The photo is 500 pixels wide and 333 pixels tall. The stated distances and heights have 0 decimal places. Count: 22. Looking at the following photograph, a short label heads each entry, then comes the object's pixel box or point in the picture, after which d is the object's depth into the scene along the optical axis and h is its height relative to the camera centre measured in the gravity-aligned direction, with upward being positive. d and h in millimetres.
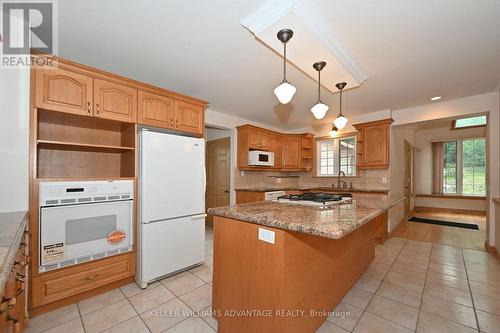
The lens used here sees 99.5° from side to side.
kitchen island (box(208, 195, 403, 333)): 1250 -660
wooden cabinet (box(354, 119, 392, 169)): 3779 +413
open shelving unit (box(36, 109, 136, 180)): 2229 +199
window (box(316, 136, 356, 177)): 4621 +231
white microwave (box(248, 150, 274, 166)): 4164 +177
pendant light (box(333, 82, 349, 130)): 2346 +502
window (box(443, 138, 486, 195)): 6172 -5
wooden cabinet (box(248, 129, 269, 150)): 4239 +554
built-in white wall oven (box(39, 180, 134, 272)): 1817 -518
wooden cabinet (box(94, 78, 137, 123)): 2115 +681
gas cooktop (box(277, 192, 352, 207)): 1855 -311
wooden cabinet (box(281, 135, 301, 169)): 4973 +341
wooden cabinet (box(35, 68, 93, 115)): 1833 +686
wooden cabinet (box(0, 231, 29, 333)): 884 -643
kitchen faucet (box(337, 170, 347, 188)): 4534 -313
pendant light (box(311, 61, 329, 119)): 2016 +571
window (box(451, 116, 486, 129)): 5780 +1233
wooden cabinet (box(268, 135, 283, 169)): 4719 +450
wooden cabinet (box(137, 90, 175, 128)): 2386 +661
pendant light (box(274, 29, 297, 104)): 1604 +602
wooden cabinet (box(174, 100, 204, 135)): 2666 +640
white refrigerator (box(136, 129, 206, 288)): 2262 -445
